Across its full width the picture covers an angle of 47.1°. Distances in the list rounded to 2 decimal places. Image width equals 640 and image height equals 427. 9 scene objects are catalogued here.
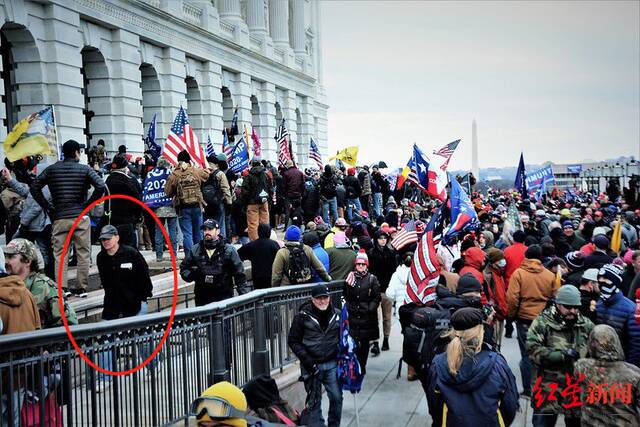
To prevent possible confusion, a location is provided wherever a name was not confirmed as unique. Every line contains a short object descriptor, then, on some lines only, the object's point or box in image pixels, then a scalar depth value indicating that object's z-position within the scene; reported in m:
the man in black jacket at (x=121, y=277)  7.84
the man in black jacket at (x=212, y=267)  8.67
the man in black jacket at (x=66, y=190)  9.31
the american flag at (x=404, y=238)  12.29
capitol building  20.33
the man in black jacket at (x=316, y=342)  7.77
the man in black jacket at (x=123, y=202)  11.02
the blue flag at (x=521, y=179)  22.77
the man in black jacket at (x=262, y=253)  10.74
